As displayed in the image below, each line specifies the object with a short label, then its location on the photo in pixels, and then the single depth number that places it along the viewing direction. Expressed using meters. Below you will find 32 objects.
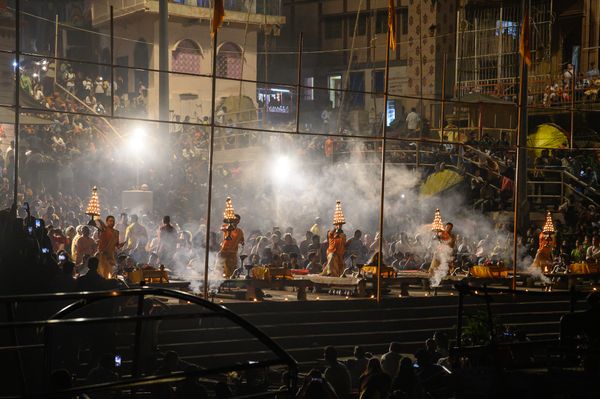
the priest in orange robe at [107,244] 18.92
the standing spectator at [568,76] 31.70
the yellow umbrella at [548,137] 31.27
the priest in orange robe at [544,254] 22.09
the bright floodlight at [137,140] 28.72
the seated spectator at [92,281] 13.59
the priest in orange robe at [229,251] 20.12
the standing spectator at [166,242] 21.53
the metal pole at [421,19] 37.06
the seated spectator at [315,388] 9.68
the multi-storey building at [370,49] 36.88
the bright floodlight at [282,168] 31.31
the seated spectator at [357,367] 13.06
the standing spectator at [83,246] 19.48
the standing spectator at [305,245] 24.05
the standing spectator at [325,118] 39.22
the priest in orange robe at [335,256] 20.86
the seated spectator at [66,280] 12.77
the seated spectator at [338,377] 11.93
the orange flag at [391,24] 16.89
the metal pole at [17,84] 12.12
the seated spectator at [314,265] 21.91
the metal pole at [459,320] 8.86
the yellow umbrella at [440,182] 27.59
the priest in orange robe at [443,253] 21.47
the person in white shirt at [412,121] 34.46
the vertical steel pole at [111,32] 13.79
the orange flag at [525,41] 18.19
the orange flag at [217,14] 14.90
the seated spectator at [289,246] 23.08
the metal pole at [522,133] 17.72
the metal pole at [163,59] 23.27
